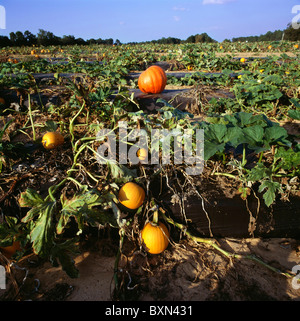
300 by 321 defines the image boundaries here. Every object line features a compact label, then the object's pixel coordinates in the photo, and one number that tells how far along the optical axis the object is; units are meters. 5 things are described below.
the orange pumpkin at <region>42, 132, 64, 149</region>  1.95
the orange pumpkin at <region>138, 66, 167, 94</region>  3.36
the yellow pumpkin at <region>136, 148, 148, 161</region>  1.77
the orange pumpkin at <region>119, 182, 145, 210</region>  1.50
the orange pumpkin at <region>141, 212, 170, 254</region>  1.47
